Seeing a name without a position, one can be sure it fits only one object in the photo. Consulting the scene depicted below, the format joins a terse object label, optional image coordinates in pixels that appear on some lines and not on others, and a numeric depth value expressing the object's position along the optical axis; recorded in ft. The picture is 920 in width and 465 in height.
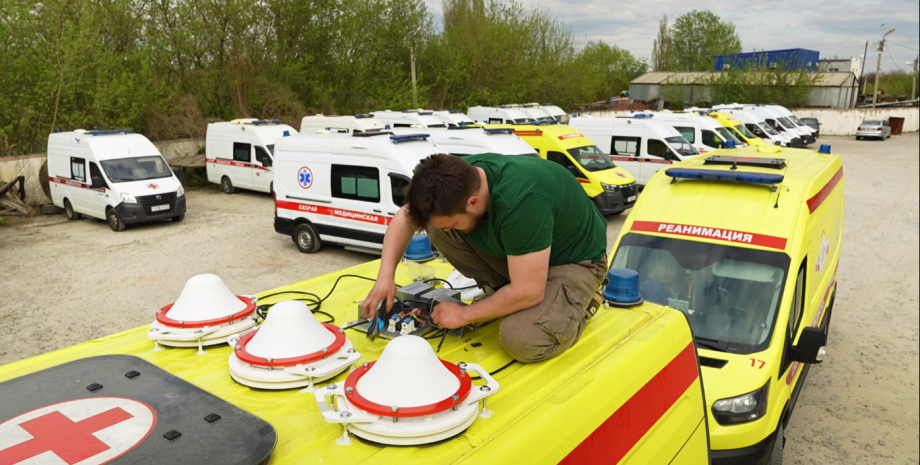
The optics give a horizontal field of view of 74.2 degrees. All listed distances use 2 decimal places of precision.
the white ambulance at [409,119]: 73.77
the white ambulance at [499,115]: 91.20
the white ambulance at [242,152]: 61.21
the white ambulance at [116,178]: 48.65
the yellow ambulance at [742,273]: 13.64
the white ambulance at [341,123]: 69.31
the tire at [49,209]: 56.29
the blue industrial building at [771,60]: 152.21
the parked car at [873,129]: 121.70
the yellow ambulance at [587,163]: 49.98
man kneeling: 8.20
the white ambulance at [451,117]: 79.13
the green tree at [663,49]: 262.06
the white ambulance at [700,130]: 66.64
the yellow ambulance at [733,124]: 76.64
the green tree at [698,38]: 252.42
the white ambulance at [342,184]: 37.04
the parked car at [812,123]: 126.93
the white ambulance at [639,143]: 60.13
